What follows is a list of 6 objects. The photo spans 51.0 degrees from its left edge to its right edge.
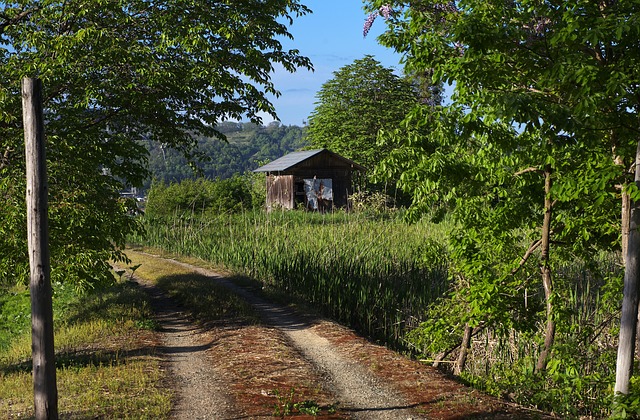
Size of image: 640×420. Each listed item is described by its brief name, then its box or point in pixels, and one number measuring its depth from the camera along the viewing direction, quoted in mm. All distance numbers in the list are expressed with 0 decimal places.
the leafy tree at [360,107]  46375
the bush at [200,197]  39469
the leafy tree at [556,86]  7418
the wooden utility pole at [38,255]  7391
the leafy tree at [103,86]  11938
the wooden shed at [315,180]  42375
